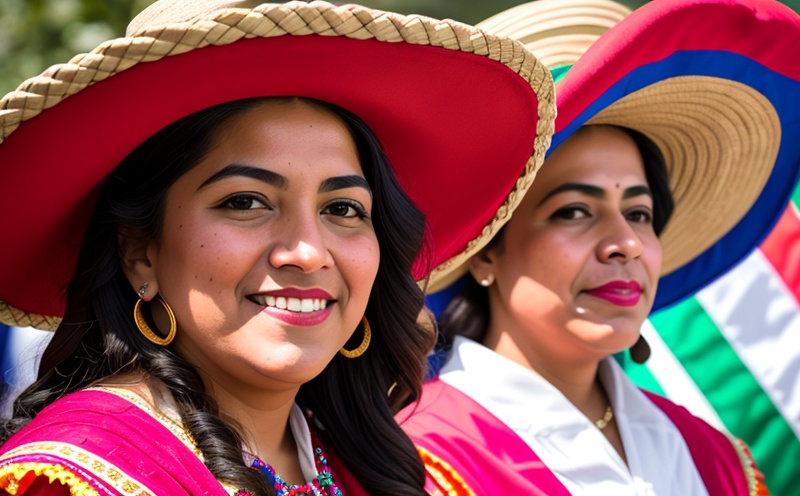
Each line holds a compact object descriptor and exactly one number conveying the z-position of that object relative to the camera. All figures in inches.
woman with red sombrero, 81.8
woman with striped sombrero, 120.1
